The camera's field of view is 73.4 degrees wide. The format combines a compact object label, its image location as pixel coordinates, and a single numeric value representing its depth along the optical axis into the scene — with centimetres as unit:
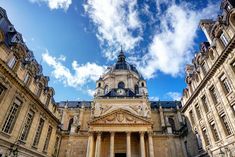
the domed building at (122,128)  2631
